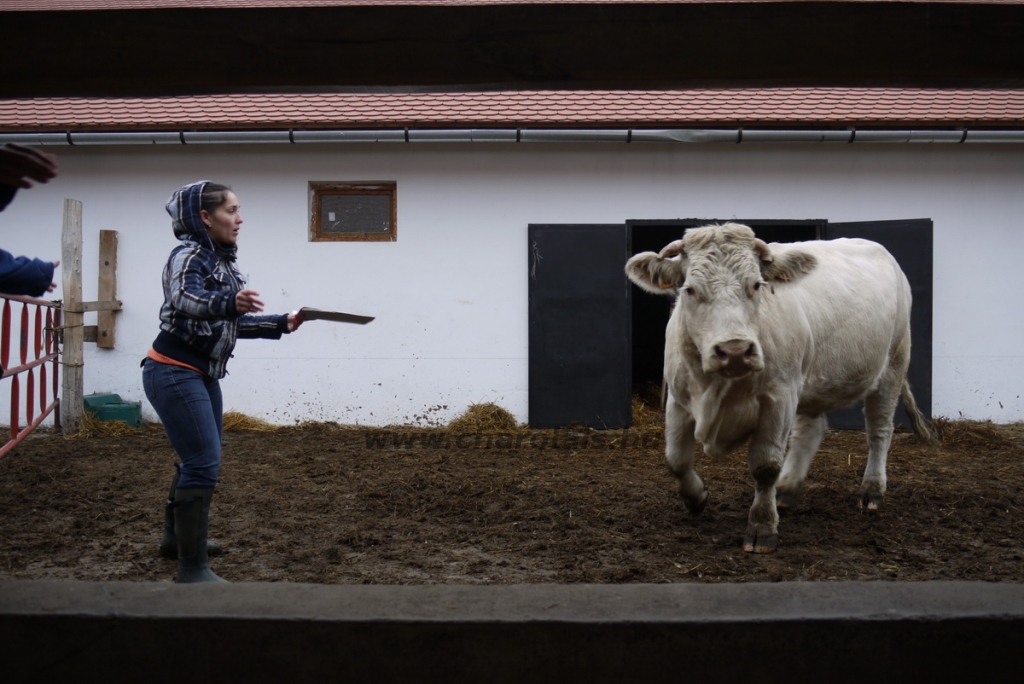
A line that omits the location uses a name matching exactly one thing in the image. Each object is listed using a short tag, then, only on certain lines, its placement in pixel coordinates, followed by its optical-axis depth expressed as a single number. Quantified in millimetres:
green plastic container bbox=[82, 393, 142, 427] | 8016
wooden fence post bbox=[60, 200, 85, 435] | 7602
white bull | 3889
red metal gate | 5259
